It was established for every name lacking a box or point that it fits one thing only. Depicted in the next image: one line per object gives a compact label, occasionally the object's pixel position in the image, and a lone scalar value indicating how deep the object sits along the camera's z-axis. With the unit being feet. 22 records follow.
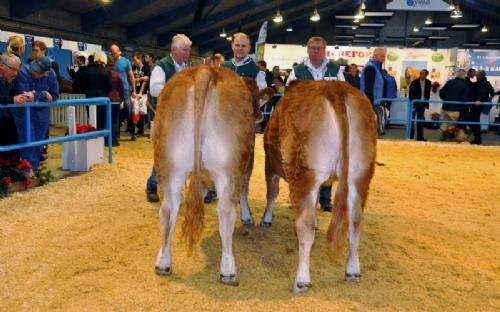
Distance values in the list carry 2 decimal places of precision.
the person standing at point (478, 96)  40.50
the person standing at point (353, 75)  43.33
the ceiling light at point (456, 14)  58.08
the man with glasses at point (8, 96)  18.93
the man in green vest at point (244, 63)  15.85
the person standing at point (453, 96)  40.37
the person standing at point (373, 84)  25.86
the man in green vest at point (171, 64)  15.28
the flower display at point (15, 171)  19.72
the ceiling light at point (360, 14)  77.54
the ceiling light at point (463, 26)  101.36
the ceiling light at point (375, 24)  104.74
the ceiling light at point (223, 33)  97.96
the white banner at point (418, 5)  48.52
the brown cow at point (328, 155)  10.87
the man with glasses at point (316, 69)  15.92
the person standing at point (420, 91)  43.39
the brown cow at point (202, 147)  11.03
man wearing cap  20.12
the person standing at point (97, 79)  30.68
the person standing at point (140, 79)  38.14
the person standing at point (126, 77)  33.32
